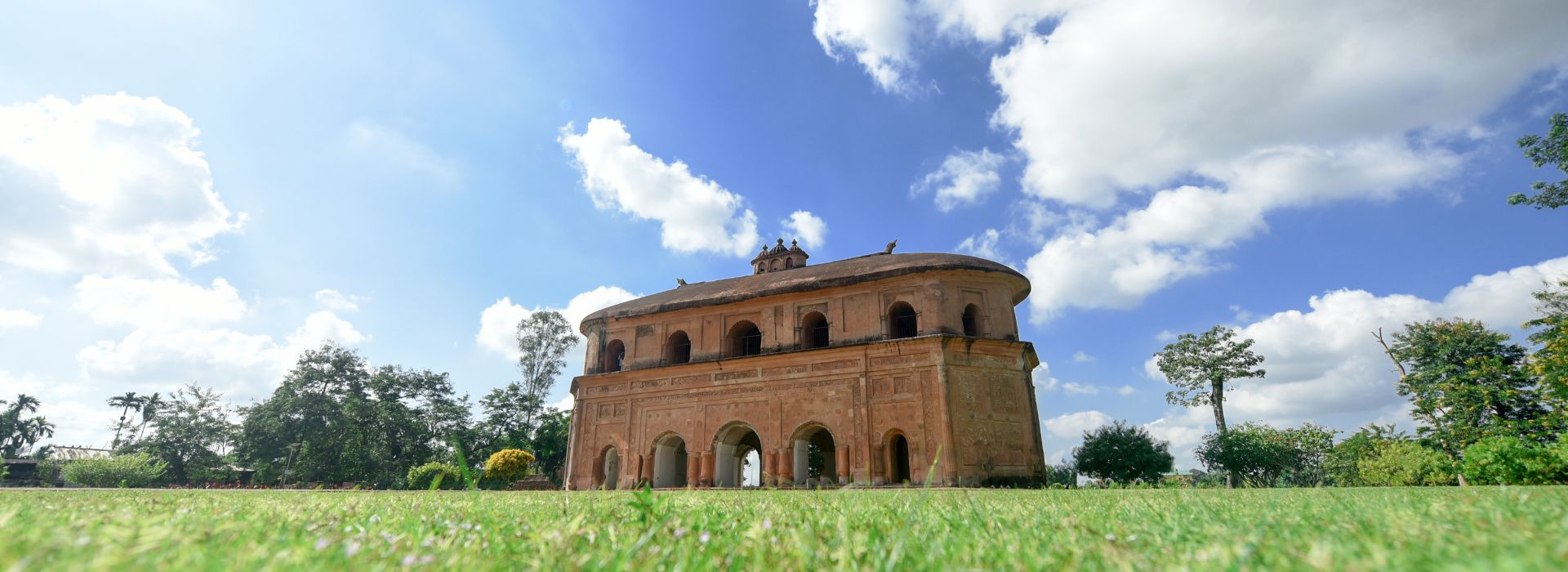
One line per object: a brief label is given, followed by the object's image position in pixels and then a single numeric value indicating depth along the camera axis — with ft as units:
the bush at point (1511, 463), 38.32
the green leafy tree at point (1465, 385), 74.38
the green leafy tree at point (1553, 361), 57.21
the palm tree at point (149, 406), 206.32
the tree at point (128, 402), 212.02
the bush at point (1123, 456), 93.86
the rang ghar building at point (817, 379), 62.44
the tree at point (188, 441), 146.82
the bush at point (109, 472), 111.75
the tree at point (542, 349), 127.24
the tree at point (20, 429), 207.41
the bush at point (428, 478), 92.99
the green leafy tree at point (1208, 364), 111.45
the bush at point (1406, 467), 59.82
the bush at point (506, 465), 84.99
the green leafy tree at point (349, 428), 128.47
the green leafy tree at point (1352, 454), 84.53
